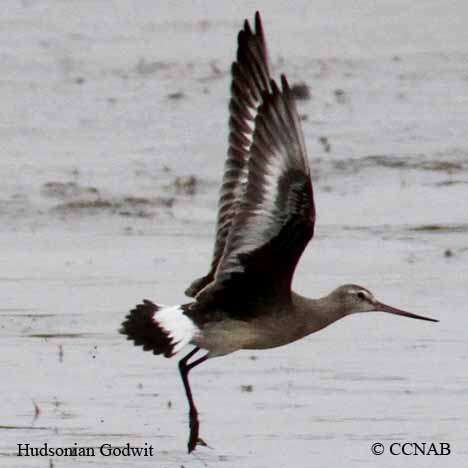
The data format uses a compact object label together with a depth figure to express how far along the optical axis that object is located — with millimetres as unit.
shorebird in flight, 8289
